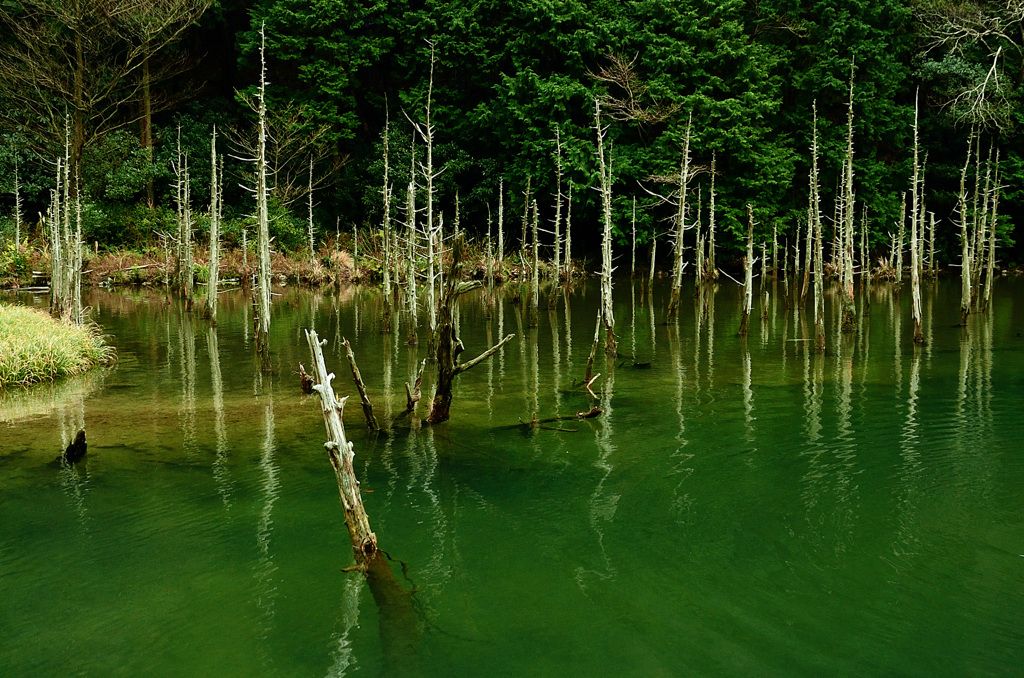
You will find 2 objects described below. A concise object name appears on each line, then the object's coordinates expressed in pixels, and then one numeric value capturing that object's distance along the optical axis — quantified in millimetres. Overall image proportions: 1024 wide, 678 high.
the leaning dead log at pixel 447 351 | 12117
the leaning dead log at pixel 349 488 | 7855
